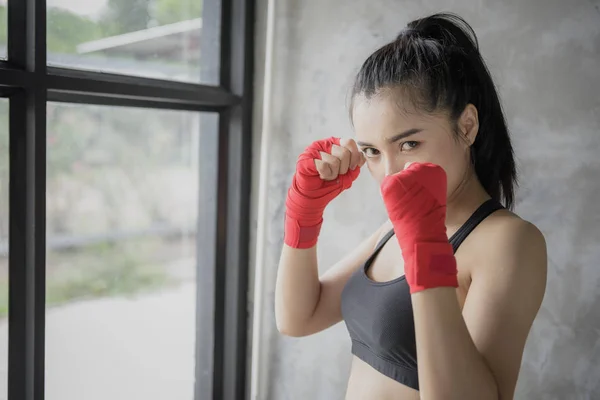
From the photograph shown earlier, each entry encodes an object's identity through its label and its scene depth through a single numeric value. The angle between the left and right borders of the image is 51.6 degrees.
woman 1.00
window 1.45
